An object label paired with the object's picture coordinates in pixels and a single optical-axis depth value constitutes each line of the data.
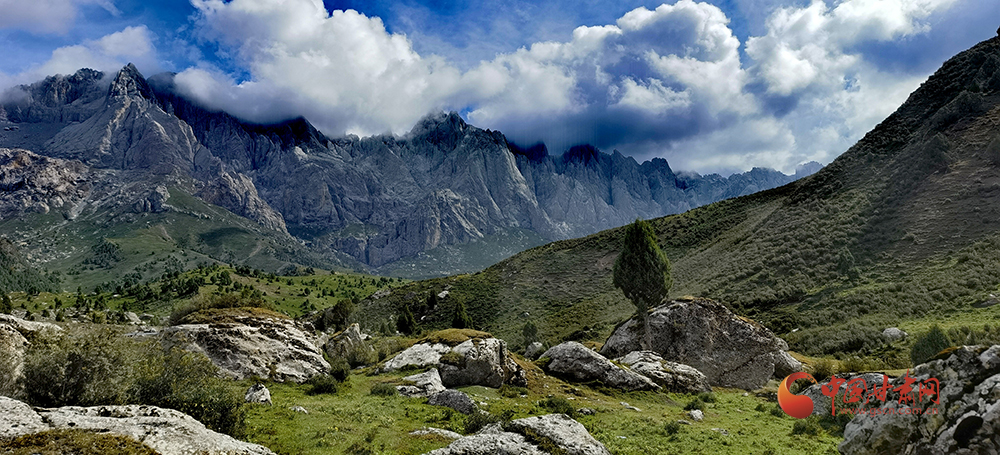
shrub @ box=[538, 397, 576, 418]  21.15
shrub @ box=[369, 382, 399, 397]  22.53
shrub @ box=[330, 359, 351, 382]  24.98
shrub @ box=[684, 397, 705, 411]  24.86
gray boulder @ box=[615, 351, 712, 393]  29.42
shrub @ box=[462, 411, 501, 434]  15.86
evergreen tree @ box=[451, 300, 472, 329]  68.00
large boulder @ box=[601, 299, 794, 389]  34.16
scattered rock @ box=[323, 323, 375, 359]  34.16
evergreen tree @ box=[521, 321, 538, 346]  62.66
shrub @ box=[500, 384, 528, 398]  24.66
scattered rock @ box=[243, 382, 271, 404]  18.31
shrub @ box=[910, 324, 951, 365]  23.97
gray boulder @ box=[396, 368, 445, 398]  23.00
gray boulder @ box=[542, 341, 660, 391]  28.25
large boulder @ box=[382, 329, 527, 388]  26.64
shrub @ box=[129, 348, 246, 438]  12.57
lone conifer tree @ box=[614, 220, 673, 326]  41.84
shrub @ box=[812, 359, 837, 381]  24.53
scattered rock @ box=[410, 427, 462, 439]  15.75
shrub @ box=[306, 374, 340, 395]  22.59
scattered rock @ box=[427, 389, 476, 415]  19.89
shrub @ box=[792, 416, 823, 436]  19.08
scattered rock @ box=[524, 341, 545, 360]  48.34
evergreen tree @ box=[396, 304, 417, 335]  75.56
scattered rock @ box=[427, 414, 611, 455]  11.39
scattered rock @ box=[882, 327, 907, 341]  31.59
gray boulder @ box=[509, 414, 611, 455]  12.12
